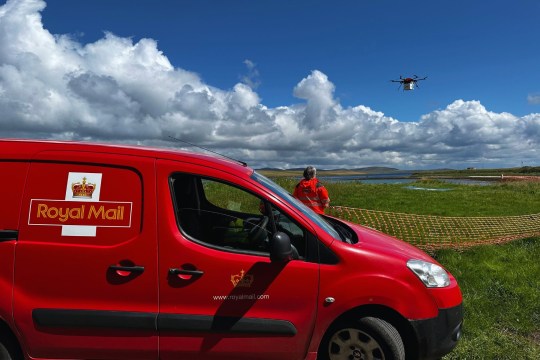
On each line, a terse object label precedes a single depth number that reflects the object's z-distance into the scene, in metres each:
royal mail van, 3.08
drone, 19.59
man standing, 7.72
